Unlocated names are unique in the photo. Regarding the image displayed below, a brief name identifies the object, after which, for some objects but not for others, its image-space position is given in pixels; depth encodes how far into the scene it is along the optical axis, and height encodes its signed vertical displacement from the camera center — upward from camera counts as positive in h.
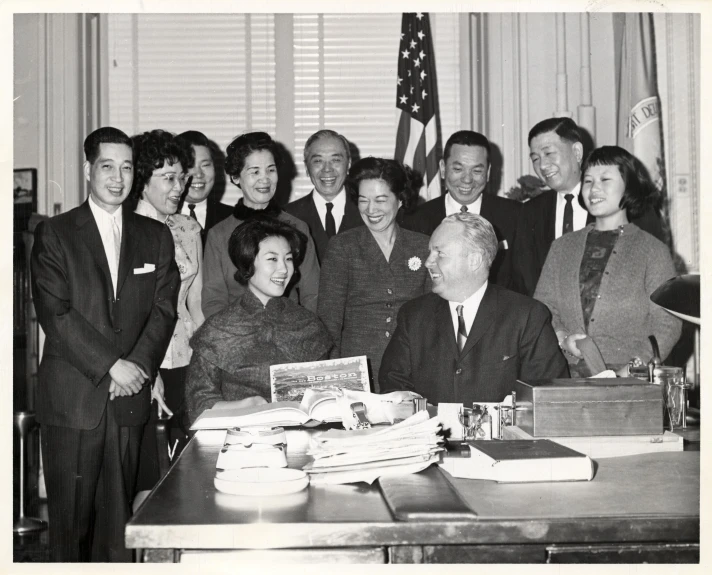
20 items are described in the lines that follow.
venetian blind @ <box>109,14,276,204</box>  5.85 +1.78
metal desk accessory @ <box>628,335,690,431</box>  2.47 -0.25
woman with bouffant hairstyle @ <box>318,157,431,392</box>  3.79 +0.21
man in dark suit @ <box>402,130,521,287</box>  4.24 +0.60
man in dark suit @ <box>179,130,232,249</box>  4.39 +0.70
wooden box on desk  2.18 -0.27
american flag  5.52 +1.47
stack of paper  1.89 -0.34
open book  2.52 -0.31
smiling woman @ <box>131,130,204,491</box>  3.91 +0.51
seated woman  3.18 -0.07
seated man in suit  2.95 -0.08
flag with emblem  5.21 +1.48
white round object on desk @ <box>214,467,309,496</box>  1.78 -0.38
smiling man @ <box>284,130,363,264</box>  4.33 +0.66
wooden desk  1.58 -0.43
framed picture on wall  5.27 +0.88
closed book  1.85 -0.36
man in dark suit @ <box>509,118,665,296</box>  4.18 +0.57
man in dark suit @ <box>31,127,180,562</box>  3.39 -0.14
